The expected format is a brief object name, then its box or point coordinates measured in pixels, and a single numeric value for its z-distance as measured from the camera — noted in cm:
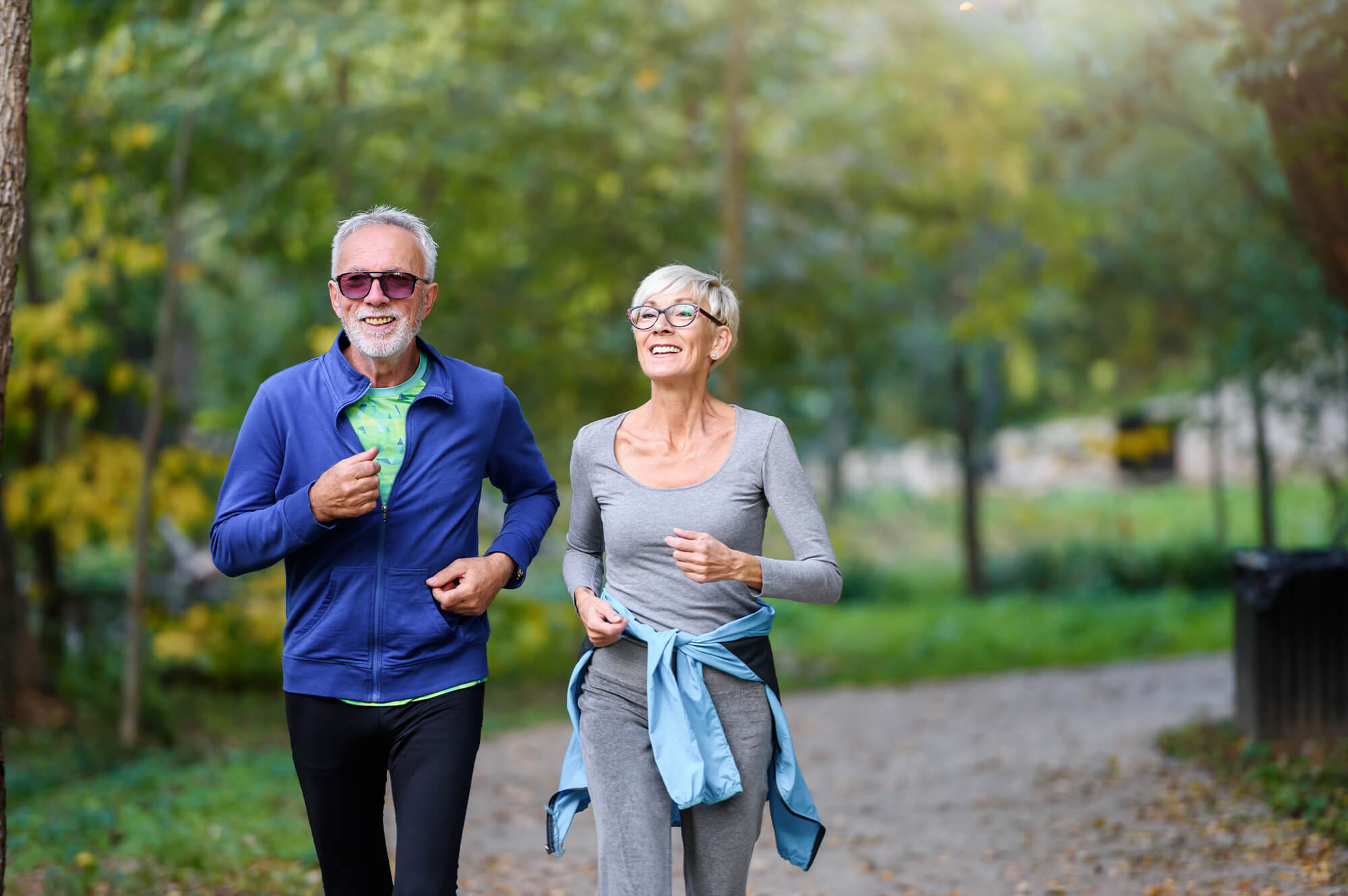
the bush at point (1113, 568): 2020
